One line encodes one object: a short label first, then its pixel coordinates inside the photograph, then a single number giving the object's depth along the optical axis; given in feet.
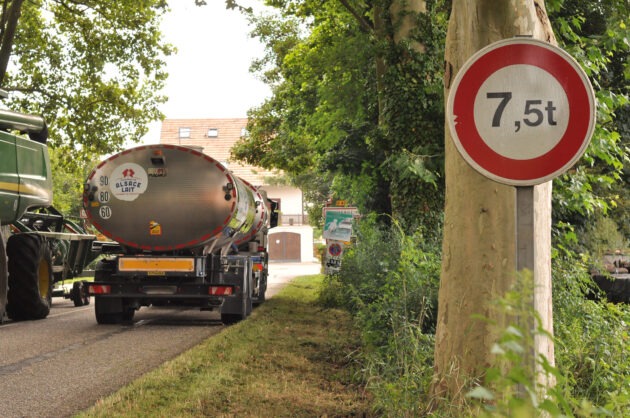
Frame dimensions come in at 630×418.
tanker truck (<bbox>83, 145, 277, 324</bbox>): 48.62
